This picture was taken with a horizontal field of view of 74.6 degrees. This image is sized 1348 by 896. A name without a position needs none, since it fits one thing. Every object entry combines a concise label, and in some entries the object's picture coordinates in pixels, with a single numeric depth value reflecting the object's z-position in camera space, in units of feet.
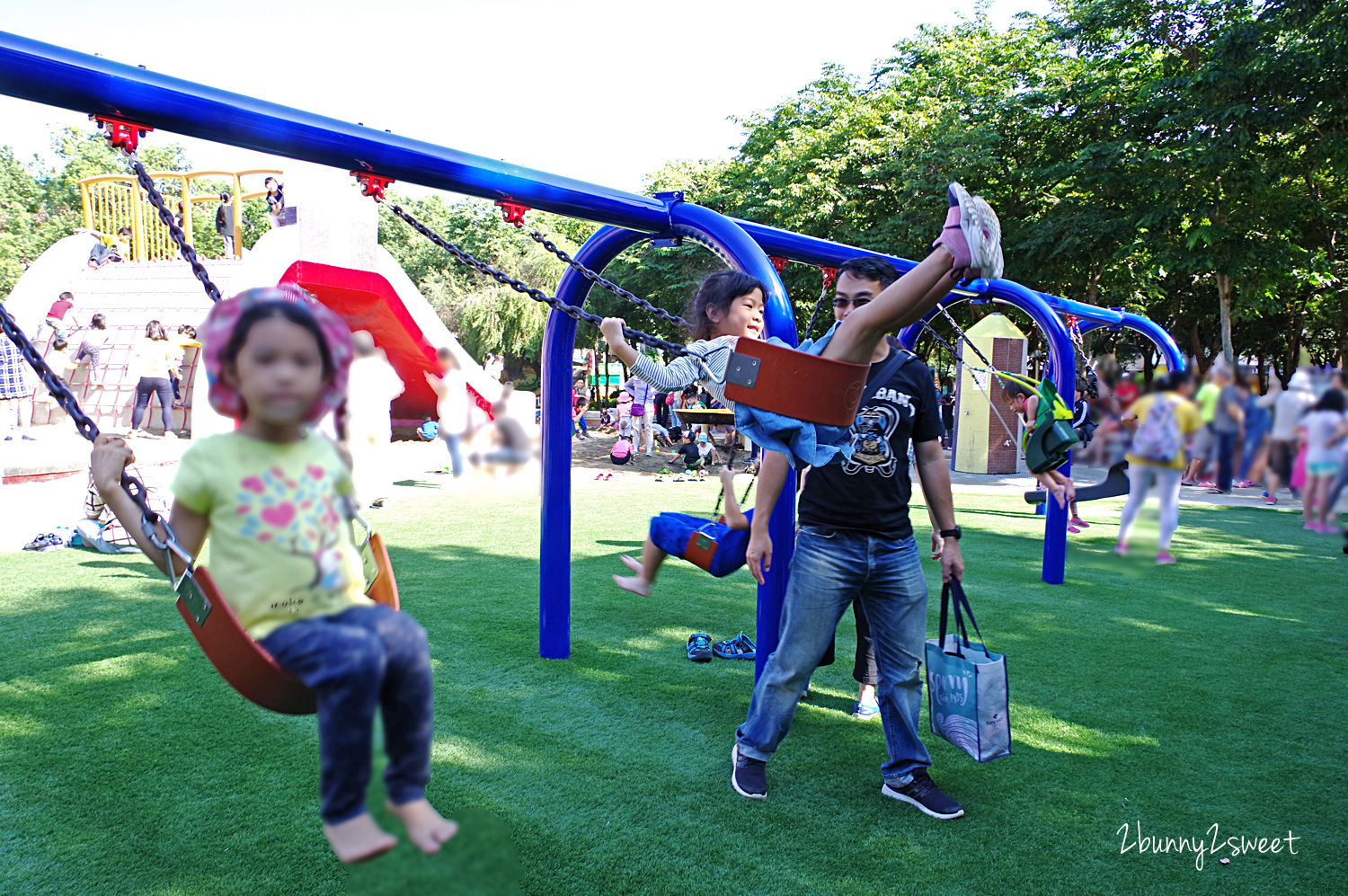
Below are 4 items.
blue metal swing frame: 7.14
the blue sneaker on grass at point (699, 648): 17.97
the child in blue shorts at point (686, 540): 13.73
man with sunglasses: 11.09
